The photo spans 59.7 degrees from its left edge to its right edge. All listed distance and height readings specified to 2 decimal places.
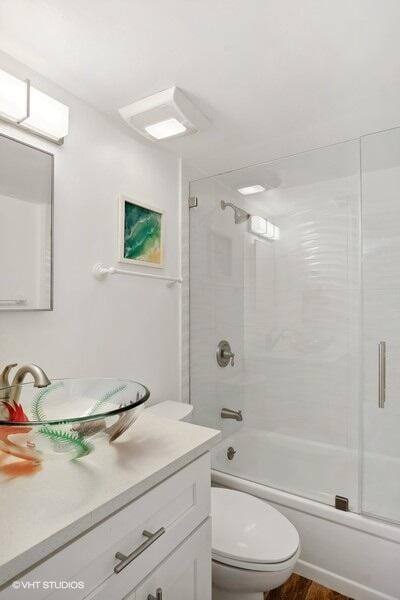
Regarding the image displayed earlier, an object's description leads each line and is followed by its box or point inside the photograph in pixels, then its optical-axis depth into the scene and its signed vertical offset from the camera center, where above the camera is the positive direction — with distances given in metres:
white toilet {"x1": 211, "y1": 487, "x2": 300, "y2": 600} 1.24 -0.89
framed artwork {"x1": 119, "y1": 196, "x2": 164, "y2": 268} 1.67 +0.38
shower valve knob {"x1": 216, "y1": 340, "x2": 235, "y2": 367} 2.23 -0.29
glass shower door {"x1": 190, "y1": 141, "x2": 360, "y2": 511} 2.04 -0.04
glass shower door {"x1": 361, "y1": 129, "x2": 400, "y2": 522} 1.84 +0.09
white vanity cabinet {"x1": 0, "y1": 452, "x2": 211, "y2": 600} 0.65 -0.53
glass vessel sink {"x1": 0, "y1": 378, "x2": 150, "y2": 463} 0.78 -0.29
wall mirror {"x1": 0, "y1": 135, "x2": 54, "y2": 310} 1.21 +0.30
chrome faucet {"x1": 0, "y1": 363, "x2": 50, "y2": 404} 0.89 -0.20
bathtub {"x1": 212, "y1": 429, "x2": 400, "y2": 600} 1.54 -0.97
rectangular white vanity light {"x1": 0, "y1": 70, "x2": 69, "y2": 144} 1.18 +0.72
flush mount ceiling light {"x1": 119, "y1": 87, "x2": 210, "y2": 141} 1.46 +0.85
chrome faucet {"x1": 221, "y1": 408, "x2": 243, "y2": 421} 2.23 -0.68
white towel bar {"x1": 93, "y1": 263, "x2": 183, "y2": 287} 1.54 +0.17
